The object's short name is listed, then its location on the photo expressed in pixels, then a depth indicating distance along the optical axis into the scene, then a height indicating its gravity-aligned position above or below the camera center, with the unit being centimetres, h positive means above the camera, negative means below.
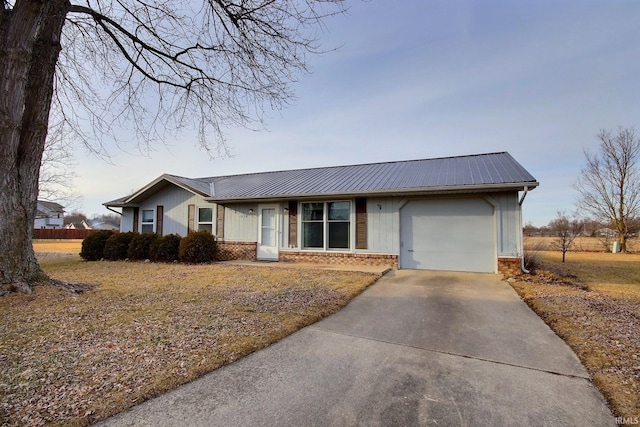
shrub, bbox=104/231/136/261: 1201 -83
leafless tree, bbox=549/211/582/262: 1552 +9
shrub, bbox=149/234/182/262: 1129 -80
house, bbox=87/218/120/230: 6819 +65
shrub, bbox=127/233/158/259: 1180 -80
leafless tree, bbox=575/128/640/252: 2187 +366
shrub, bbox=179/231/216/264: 1083 -76
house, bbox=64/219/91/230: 6541 +34
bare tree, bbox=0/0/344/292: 523 +317
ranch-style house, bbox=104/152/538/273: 859 +53
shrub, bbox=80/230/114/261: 1213 -89
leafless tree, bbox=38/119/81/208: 2115 +273
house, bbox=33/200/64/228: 4675 +109
